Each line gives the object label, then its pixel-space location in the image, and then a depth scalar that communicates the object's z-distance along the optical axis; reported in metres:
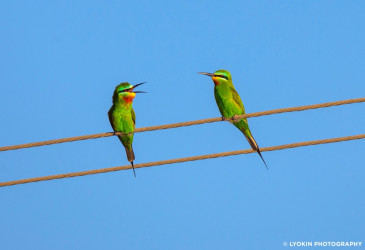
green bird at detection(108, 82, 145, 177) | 15.27
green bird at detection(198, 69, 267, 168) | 15.71
